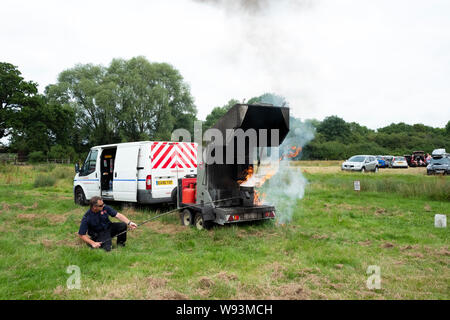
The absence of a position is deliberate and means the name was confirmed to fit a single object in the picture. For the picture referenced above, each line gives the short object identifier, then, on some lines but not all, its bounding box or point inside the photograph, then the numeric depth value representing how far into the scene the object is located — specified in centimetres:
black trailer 700
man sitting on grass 590
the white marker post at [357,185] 1325
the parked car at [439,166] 2296
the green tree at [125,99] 4031
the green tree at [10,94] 3912
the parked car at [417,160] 4009
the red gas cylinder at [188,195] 851
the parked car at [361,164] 2664
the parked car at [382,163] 3831
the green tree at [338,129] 4984
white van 977
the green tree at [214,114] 6506
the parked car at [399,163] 3672
